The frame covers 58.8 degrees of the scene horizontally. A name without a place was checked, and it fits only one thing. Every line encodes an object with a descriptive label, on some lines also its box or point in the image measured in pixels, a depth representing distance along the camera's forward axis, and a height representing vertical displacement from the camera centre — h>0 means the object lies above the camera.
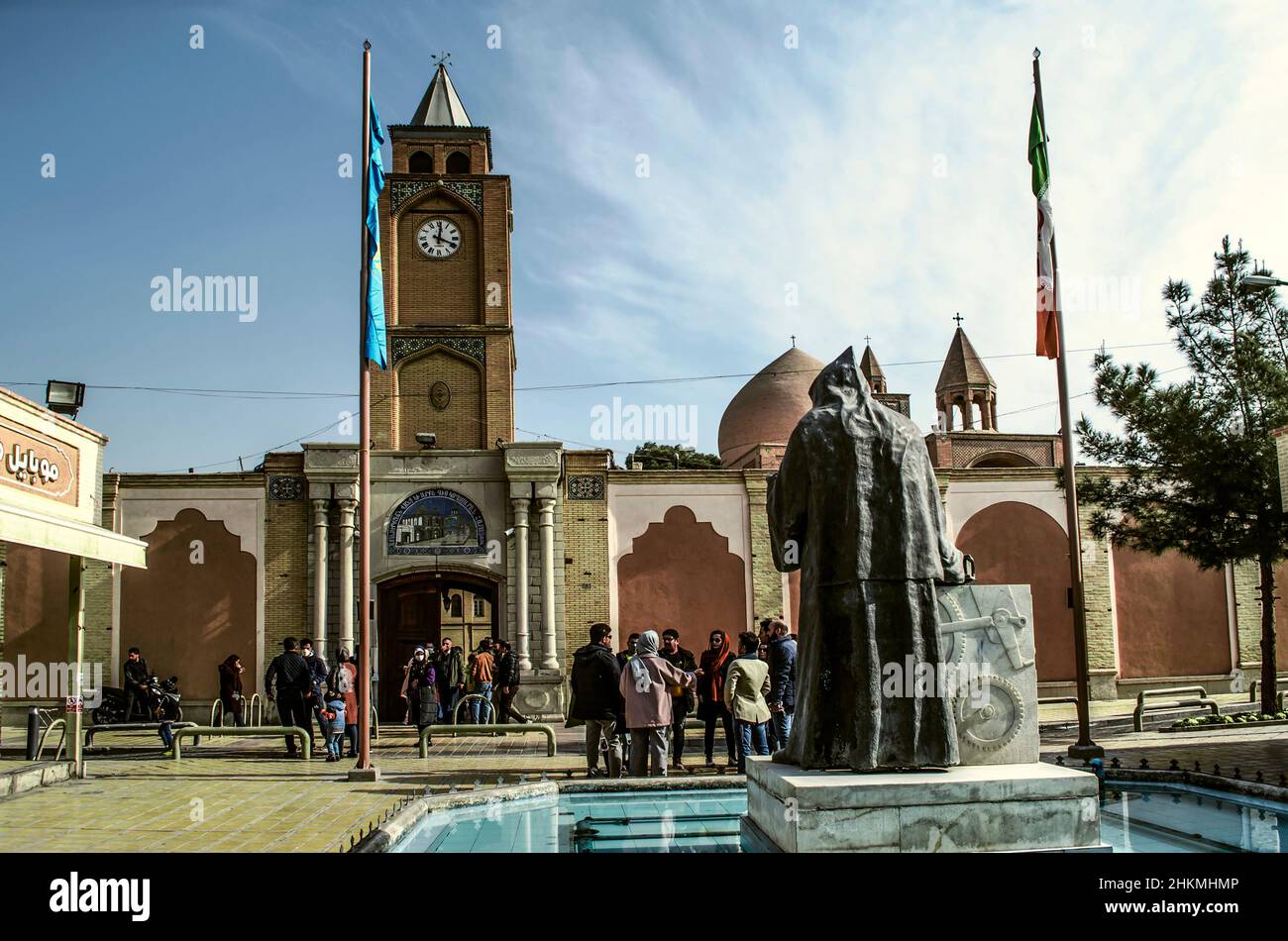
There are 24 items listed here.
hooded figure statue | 6.04 +0.09
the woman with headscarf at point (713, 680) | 14.04 -1.04
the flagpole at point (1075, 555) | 13.35 +0.39
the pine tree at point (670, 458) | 53.84 +6.88
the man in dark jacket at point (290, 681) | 16.23 -1.04
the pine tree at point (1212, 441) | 16.77 +2.16
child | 14.95 -1.53
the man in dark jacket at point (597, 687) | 11.66 -0.89
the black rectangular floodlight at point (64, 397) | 13.68 +2.60
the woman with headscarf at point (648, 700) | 10.97 -0.97
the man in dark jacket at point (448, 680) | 18.36 -1.23
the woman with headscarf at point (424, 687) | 17.66 -1.27
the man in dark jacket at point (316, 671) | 16.33 -0.94
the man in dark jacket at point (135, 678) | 18.94 -1.10
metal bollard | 13.25 -1.34
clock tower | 24.38 +6.75
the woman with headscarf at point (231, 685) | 19.06 -1.25
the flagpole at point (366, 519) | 11.92 +1.03
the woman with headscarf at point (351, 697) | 15.30 -1.23
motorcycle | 19.62 -1.64
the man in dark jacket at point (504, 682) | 18.41 -1.29
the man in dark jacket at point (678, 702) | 13.40 -1.24
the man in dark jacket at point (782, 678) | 11.77 -0.85
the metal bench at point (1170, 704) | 17.11 -1.92
